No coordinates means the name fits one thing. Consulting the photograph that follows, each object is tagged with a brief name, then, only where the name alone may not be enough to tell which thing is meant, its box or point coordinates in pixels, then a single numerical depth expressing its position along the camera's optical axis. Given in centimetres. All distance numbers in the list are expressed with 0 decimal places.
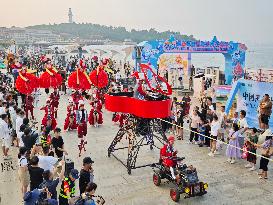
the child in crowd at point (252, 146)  1008
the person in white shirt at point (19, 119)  1097
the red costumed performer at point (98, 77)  1541
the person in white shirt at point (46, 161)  744
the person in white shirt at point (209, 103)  1300
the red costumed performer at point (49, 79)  1591
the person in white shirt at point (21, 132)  1009
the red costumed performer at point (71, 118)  1437
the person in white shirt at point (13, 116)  1255
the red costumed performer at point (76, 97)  1419
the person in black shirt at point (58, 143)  925
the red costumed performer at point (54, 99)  1545
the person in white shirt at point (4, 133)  1050
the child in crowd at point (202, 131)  1232
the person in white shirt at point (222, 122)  1198
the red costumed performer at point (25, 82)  1454
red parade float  943
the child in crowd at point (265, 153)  920
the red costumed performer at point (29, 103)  1549
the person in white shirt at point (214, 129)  1118
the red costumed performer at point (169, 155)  852
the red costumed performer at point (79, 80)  1473
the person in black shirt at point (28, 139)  923
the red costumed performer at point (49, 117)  1346
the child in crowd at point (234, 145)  1039
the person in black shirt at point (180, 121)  1325
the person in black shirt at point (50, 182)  614
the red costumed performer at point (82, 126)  1165
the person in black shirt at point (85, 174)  683
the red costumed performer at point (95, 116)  1529
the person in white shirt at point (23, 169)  758
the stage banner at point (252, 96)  1385
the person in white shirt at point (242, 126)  1055
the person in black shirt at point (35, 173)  692
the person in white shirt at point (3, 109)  1225
